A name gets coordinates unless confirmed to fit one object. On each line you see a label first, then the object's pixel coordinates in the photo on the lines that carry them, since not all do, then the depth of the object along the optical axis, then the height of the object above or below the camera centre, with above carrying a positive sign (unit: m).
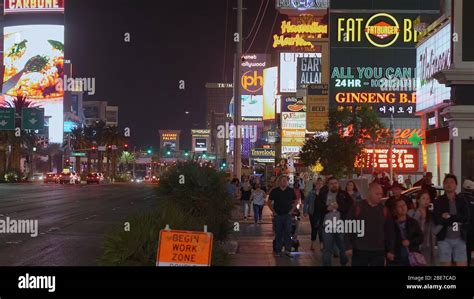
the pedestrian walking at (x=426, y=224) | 10.62 -1.05
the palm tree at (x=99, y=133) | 111.26 +3.36
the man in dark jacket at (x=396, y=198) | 11.88 -0.78
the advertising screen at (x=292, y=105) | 64.75 +4.73
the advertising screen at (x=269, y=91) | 76.69 +7.09
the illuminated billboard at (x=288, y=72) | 64.81 +7.75
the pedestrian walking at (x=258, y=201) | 25.28 -1.69
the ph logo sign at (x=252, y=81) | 79.56 +8.46
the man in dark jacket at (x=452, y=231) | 10.51 -1.14
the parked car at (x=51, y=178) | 90.76 -3.26
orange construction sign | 9.16 -1.26
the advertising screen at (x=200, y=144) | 155.98 +2.38
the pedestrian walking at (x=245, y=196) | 28.34 -1.68
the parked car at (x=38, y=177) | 107.78 -3.80
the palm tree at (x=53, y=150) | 130.50 +0.67
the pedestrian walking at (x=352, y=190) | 15.90 -0.79
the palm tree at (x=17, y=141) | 82.25 +1.48
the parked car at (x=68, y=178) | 84.69 -3.01
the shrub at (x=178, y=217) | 10.80 -1.20
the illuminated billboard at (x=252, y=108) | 81.39 +5.59
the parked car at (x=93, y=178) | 89.29 -3.10
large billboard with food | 132.88 +17.72
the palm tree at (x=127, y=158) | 153.88 -0.88
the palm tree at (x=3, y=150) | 80.44 +0.41
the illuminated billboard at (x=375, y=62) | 61.75 +8.65
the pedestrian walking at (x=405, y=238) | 9.66 -1.17
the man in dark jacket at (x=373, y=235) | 9.37 -1.08
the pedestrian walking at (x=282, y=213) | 15.37 -1.28
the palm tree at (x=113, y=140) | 111.94 +2.34
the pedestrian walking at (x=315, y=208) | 15.42 -1.24
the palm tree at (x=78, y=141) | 109.69 +2.02
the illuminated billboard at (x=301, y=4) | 66.19 +14.46
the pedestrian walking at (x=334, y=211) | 12.65 -1.12
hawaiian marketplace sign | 64.94 +11.42
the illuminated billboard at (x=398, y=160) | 51.12 -0.31
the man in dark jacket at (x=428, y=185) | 14.32 -0.63
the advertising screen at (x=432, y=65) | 35.50 +5.08
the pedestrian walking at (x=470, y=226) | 11.87 -1.21
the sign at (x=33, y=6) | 134.38 +28.58
